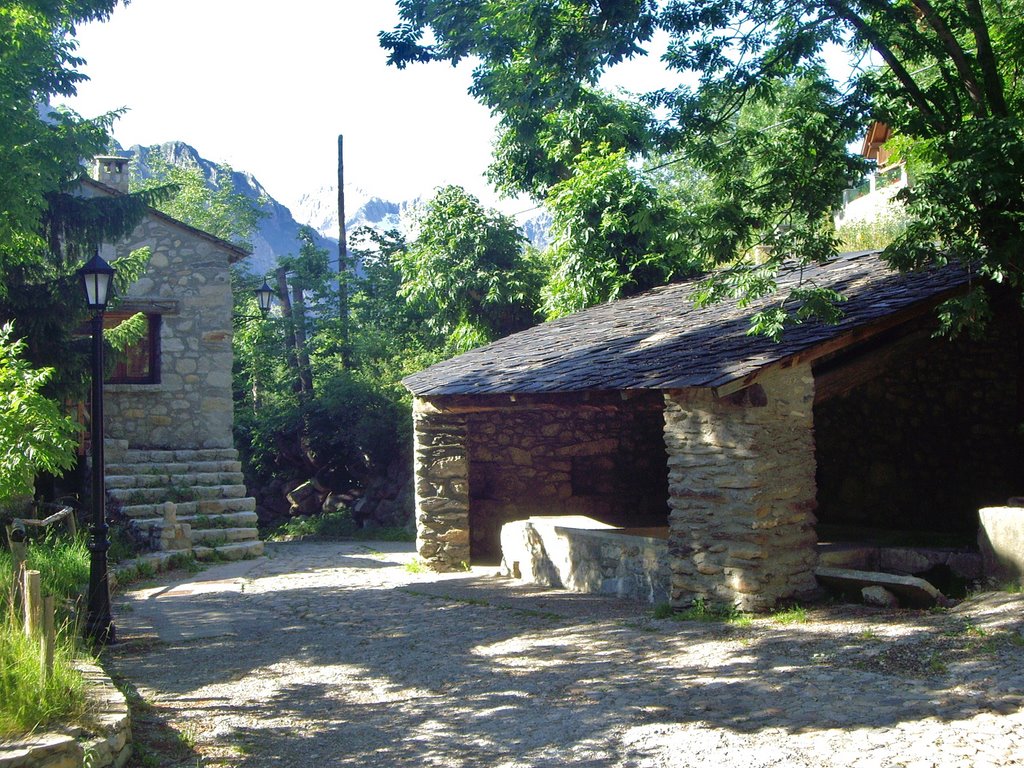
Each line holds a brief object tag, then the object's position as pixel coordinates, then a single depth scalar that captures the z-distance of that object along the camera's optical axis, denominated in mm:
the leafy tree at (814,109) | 6691
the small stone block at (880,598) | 6835
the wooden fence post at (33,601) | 4824
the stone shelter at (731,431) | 7168
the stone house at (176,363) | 13703
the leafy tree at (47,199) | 7992
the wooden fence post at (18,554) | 6137
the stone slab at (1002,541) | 6613
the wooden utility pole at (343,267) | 20141
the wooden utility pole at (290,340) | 20562
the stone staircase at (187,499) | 11828
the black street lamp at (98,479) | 7082
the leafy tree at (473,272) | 15789
